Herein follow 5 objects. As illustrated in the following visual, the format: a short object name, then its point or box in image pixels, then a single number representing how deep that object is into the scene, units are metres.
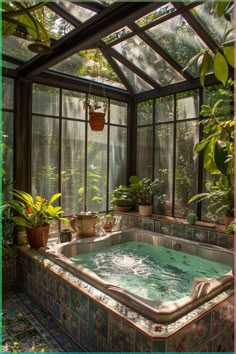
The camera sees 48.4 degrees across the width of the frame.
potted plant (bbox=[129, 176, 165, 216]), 4.59
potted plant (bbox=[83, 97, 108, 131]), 3.69
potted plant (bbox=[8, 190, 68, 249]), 3.39
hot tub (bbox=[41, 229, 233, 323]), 2.08
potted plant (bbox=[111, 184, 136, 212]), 4.80
